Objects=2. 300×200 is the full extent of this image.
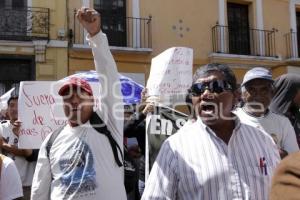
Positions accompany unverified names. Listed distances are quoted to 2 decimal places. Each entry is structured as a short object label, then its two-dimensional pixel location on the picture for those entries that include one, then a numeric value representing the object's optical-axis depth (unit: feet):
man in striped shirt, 6.82
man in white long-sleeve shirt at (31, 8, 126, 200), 9.50
